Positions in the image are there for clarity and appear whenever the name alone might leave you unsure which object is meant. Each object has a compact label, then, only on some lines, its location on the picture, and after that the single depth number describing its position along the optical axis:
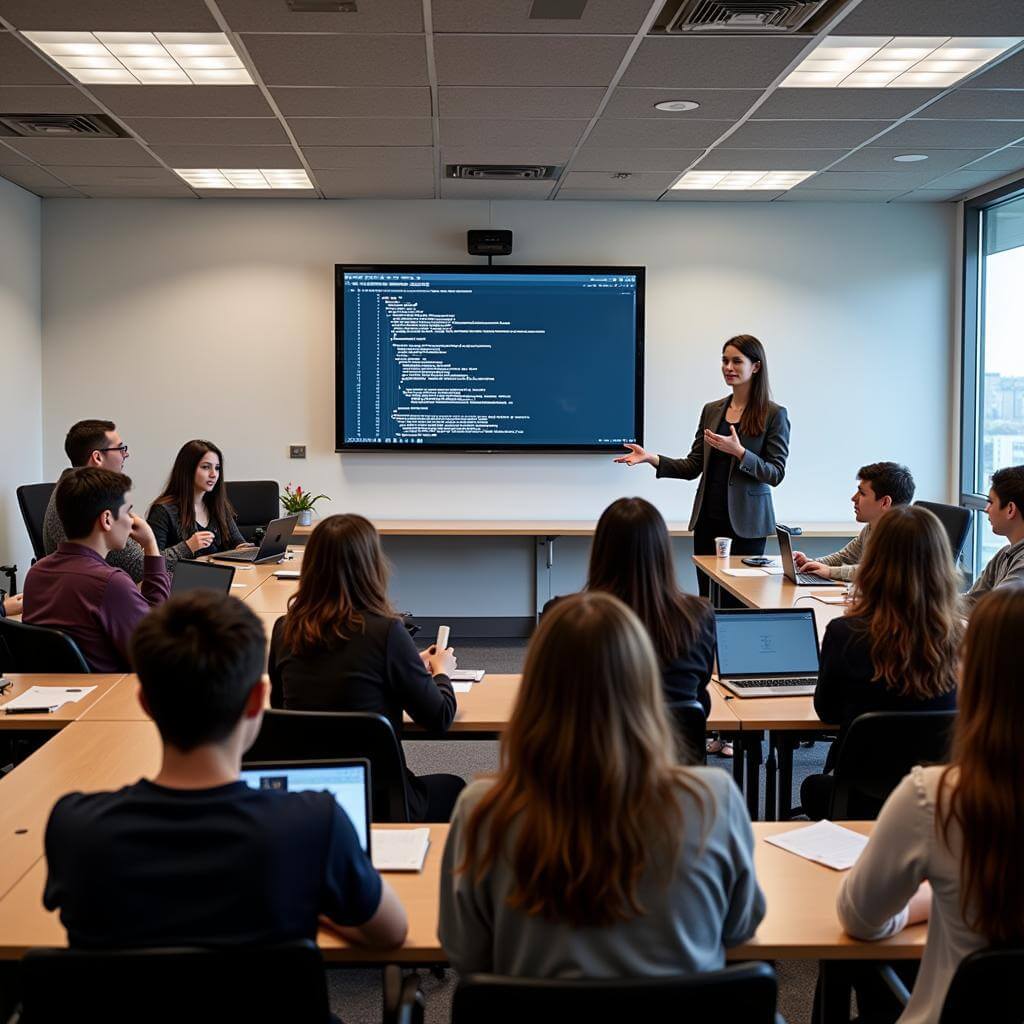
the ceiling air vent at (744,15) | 3.59
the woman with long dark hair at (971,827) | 1.43
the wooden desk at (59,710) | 2.83
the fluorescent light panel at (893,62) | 4.03
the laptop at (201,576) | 3.95
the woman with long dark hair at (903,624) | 2.56
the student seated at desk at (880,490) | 4.34
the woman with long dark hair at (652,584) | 2.57
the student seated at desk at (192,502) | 5.14
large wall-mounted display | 6.95
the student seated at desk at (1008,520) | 3.72
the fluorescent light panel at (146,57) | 3.98
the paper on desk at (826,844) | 1.99
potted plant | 6.59
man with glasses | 4.38
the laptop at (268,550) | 5.33
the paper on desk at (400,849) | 1.95
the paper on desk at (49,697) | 2.91
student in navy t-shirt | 1.34
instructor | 5.19
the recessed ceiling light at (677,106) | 4.73
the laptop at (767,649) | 3.20
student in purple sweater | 3.29
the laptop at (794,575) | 4.75
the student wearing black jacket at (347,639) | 2.56
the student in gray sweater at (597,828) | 1.32
